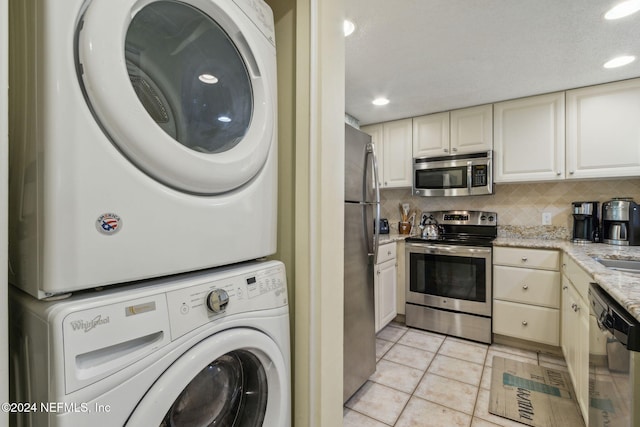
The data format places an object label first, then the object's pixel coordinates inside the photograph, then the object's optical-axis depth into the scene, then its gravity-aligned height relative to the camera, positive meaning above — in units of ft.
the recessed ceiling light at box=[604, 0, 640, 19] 4.67 +3.37
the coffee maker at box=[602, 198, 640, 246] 7.06 -0.36
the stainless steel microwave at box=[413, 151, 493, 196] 8.86 +1.14
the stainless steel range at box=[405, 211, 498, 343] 8.32 -2.18
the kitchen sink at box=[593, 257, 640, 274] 5.65 -1.14
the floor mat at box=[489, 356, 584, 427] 5.30 -3.92
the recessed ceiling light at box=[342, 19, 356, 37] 5.29 +3.50
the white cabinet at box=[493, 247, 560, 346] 7.43 -2.34
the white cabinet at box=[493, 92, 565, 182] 8.05 +2.07
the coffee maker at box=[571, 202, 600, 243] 7.88 -0.37
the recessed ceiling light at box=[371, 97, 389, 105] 8.89 +3.47
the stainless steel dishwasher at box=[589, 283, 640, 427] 2.70 -1.76
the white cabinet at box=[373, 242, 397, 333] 8.25 -2.36
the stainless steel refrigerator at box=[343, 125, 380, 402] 5.44 -0.91
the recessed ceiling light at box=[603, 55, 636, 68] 6.25 +3.33
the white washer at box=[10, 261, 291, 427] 1.47 -0.91
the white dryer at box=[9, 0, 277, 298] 1.52 +0.44
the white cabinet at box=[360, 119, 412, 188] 10.46 +2.19
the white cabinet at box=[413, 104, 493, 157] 9.01 +2.60
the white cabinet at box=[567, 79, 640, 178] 7.20 +2.05
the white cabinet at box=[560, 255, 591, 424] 4.75 -2.34
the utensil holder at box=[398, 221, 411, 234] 11.04 -0.70
